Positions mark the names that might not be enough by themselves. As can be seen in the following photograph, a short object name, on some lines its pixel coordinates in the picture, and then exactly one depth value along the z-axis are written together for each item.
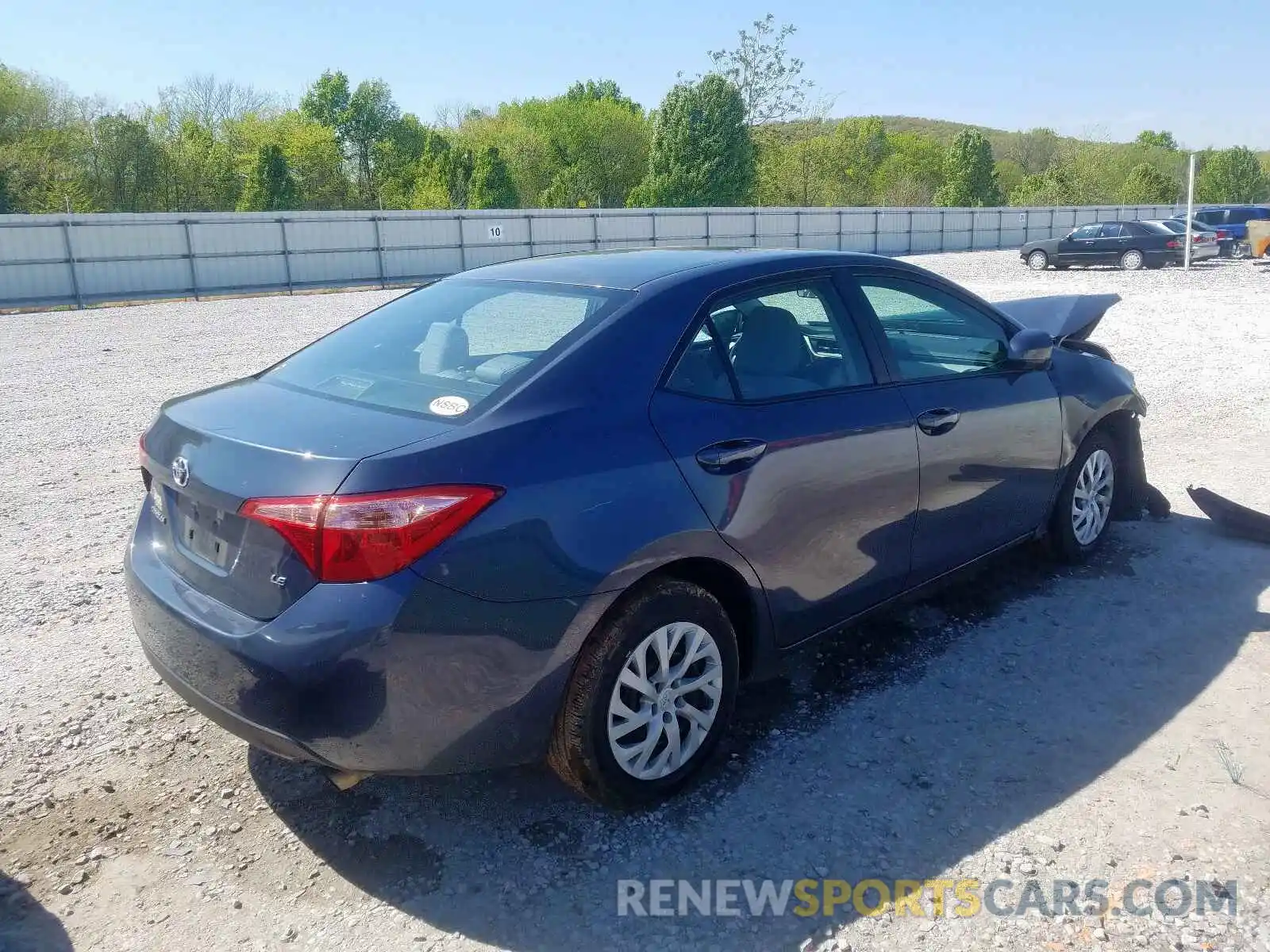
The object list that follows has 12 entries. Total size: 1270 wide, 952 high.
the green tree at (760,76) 58.47
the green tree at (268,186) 50.69
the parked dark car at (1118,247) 28.44
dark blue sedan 2.55
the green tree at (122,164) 47.84
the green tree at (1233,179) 75.06
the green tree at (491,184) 55.12
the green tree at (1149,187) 60.09
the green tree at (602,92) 89.72
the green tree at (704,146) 48.69
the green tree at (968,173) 65.19
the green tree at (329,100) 71.75
